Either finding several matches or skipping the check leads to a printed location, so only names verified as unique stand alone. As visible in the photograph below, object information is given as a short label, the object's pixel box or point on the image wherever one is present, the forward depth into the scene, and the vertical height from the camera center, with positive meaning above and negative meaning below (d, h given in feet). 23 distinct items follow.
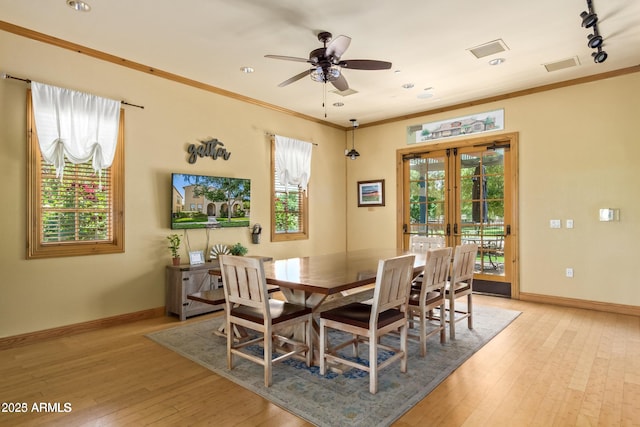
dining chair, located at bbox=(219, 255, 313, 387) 8.46 -2.48
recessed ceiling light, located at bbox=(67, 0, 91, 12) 9.98 +5.90
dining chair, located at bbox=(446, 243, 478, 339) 11.89 -2.23
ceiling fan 10.14 +4.54
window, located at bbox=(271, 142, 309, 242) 19.42 +0.21
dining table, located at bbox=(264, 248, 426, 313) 8.46 -1.59
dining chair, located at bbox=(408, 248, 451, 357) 10.20 -2.30
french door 17.84 +0.70
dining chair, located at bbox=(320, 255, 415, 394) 8.21 -2.51
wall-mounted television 15.08 +0.62
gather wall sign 15.78 +2.94
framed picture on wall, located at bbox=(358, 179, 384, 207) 22.50 +1.37
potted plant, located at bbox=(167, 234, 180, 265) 14.70 -1.27
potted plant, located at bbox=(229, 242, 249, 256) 16.23 -1.59
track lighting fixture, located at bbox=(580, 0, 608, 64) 9.56 +5.09
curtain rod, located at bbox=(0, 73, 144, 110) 11.16 +4.33
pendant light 19.71 +3.34
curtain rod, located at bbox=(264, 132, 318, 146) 19.12 +4.28
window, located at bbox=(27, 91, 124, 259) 11.66 +0.32
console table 13.98 -2.82
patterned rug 7.47 -4.05
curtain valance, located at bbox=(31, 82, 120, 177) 11.63 +3.07
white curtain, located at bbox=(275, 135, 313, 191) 19.54 +3.00
